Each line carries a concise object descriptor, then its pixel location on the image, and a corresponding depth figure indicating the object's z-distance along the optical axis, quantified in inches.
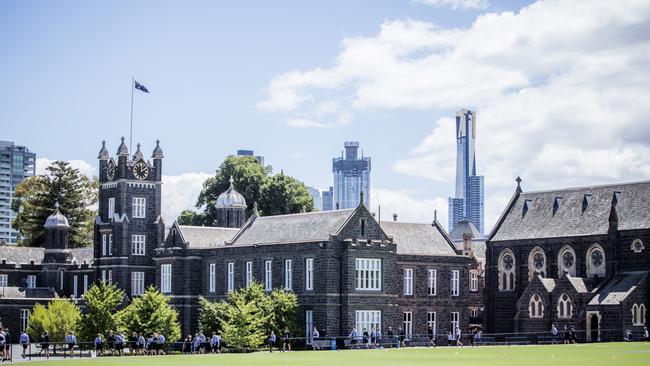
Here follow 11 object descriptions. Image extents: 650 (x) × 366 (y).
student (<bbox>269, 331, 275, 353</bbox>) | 2955.2
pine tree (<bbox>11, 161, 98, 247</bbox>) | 5359.3
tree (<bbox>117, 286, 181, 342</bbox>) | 3137.3
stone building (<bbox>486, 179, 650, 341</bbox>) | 3548.2
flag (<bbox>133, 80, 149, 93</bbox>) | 4092.0
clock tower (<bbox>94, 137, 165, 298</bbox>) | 4163.4
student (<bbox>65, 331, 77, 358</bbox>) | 2848.7
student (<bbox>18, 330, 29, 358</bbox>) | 2787.9
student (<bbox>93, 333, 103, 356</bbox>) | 2913.4
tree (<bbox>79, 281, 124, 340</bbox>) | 3218.5
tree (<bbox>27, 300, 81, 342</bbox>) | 3631.9
